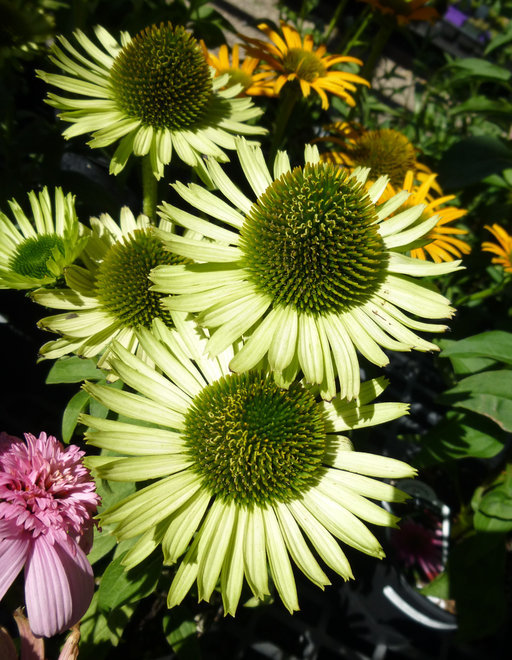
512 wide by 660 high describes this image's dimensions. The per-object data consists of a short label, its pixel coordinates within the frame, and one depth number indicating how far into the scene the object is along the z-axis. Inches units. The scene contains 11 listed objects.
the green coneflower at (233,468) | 5.9
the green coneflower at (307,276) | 6.0
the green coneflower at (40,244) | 7.2
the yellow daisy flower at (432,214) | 8.9
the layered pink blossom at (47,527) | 5.5
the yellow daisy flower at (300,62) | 10.6
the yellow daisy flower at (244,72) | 10.4
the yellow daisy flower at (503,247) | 10.0
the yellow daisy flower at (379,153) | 10.9
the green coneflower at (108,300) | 7.0
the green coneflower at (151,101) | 7.7
